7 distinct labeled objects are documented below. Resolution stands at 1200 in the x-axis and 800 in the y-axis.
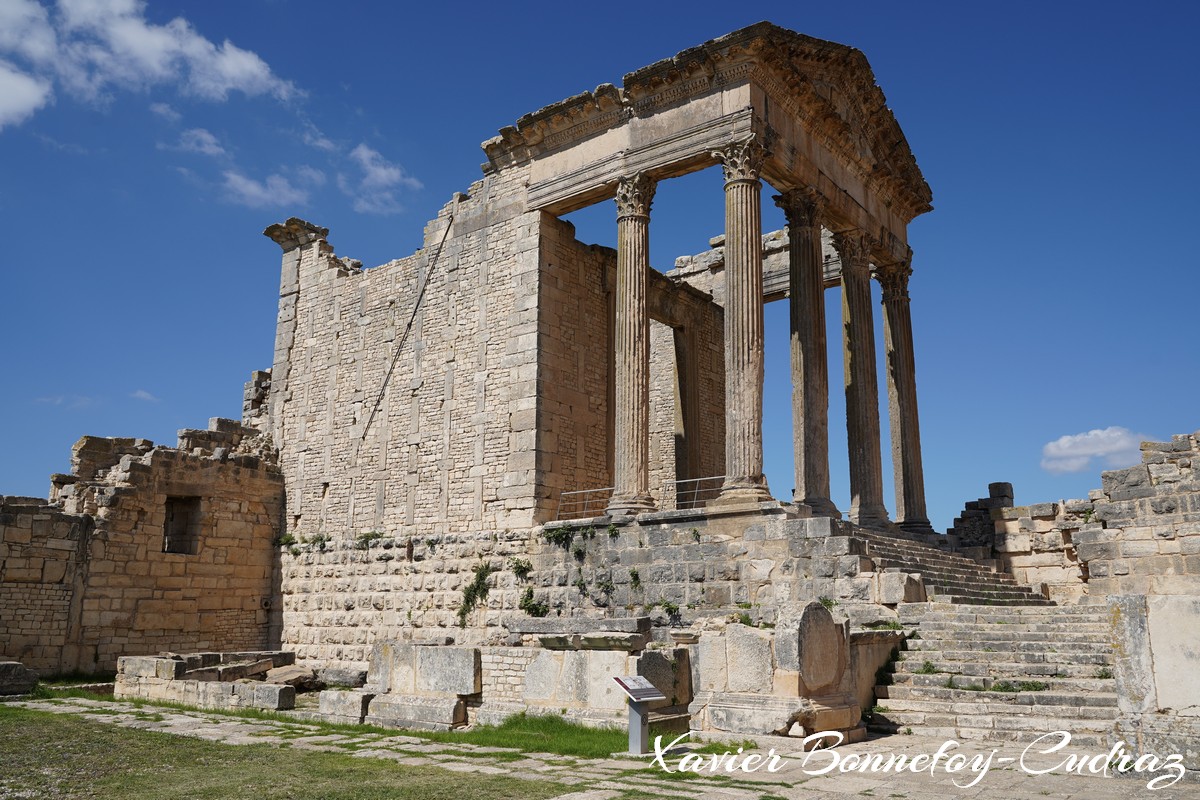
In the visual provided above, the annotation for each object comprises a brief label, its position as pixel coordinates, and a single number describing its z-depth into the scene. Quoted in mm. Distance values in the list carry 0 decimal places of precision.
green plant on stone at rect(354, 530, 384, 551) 20297
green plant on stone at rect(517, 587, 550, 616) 17047
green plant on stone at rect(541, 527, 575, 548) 17109
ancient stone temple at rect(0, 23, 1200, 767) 12344
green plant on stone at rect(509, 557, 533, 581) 17516
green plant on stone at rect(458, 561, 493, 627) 18062
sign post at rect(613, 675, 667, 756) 8664
